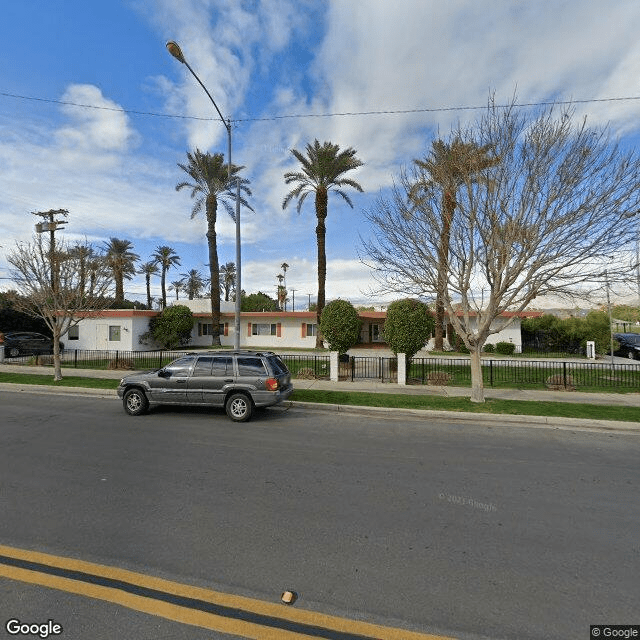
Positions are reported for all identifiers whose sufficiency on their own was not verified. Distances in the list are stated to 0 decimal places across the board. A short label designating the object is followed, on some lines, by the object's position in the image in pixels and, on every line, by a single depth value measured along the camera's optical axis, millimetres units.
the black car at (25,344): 24594
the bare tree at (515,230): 9094
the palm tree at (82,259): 15320
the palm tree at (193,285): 71000
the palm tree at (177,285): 76375
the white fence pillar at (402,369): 14930
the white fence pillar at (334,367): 15367
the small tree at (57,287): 14812
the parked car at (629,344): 25281
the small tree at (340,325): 18359
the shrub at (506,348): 26375
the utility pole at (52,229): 14922
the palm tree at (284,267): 74012
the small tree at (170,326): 28750
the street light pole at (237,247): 11634
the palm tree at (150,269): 55166
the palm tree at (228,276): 65688
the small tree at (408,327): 16219
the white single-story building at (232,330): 28172
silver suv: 8773
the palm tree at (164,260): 53531
